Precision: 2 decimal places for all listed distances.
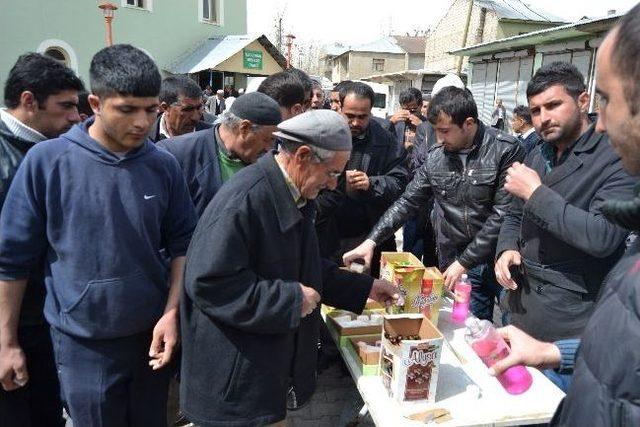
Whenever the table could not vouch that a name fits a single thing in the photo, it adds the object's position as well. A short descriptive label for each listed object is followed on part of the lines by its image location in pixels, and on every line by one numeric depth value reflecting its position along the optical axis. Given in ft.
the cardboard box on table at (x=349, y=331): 7.48
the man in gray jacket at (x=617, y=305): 2.94
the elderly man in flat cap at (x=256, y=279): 5.35
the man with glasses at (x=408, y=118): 20.57
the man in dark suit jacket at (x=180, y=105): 12.30
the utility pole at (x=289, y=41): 94.91
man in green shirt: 8.16
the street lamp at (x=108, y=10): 40.33
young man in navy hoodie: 5.79
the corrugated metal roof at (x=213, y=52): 62.69
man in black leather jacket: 9.25
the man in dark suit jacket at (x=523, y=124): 21.69
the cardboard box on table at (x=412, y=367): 5.65
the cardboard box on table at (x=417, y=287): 7.61
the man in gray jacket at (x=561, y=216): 6.67
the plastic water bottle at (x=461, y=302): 8.18
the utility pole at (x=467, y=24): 61.22
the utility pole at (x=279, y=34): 116.67
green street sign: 66.03
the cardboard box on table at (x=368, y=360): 6.61
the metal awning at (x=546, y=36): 32.89
